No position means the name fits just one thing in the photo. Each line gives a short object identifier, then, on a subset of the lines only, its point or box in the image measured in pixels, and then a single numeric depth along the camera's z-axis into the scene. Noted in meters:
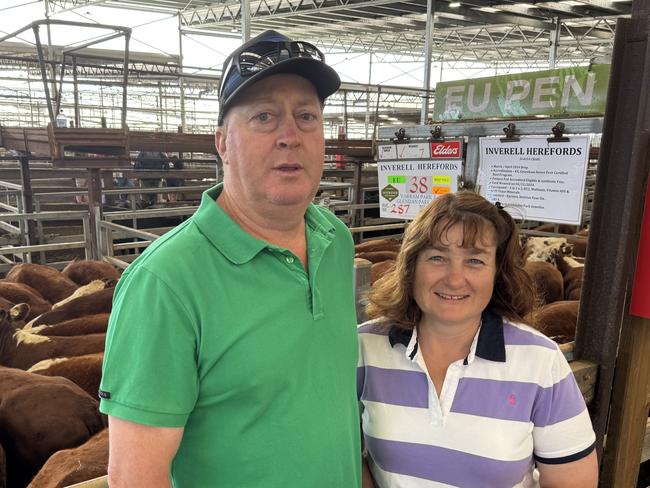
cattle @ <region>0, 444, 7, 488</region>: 2.67
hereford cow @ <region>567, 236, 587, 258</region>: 7.07
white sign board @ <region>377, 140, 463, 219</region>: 2.31
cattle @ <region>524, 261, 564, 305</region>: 5.25
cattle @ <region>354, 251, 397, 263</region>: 6.00
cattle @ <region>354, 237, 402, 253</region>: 6.68
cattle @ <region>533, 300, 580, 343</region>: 4.06
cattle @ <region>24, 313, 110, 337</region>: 4.07
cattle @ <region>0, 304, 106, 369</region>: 3.71
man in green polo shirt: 1.01
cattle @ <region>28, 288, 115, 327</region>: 4.38
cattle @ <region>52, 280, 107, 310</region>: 4.73
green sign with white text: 1.99
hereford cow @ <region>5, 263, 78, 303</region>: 5.46
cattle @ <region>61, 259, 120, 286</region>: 5.25
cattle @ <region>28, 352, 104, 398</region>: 3.35
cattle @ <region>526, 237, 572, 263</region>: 6.12
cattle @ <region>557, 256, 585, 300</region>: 5.22
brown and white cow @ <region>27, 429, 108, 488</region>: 2.29
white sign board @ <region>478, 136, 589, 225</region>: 1.92
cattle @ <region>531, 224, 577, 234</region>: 8.70
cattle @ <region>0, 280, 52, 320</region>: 4.96
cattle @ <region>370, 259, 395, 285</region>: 5.03
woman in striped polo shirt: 1.42
